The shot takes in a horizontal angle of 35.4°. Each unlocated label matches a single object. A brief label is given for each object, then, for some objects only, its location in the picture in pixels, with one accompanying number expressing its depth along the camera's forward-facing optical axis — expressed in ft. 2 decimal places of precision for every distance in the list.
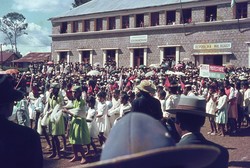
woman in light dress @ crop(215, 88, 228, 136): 37.42
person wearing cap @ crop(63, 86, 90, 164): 26.71
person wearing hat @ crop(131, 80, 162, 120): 18.43
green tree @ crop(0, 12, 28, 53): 249.34
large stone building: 94.48
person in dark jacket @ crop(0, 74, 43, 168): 8.21
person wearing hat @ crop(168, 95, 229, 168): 9.55
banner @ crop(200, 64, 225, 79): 46.52
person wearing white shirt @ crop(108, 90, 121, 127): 31.69
